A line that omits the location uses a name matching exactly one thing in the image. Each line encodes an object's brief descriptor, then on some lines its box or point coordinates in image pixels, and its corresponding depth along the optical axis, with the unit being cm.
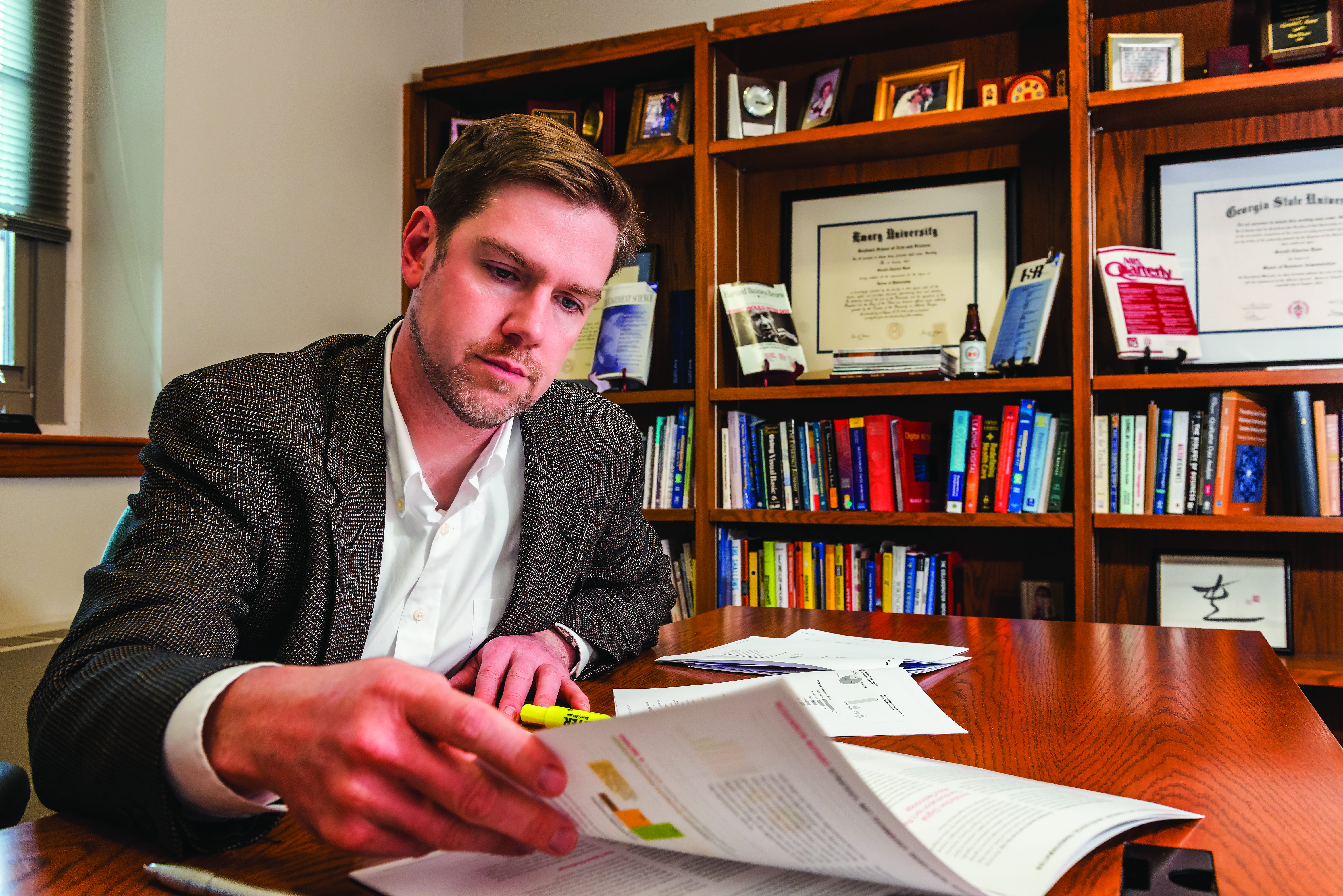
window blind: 203
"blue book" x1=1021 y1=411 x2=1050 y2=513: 223
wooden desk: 49
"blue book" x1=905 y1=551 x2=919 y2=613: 238
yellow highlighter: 73
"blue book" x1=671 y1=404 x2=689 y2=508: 259
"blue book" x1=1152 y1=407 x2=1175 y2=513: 216
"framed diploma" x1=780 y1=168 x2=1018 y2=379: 249
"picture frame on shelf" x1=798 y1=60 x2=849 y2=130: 252
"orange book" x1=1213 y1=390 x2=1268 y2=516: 210
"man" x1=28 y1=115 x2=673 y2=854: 44
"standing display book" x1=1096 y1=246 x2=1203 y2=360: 217
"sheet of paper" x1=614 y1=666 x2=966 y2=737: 77
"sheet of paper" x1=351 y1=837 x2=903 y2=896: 44
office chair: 69
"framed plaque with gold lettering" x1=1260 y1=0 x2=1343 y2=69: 205
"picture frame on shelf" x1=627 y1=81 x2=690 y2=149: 266
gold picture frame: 240
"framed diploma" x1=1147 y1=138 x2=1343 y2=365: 219
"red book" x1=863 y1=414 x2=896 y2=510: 238
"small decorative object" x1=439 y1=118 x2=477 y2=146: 292
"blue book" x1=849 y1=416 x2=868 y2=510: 241
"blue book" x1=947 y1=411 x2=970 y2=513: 231
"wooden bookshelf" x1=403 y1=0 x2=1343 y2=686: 217
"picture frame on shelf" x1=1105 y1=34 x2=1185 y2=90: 220
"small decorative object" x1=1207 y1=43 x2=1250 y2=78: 214
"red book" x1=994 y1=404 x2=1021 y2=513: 225
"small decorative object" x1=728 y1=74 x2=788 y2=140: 255
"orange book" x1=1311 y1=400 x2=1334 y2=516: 206
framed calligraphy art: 214
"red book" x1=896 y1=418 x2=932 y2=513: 237
